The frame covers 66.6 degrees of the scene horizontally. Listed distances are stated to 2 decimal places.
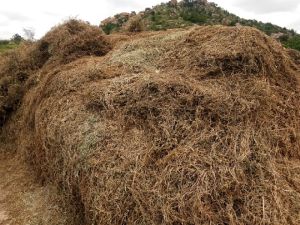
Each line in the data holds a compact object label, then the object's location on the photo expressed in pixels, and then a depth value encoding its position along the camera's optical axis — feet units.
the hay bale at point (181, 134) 6.21
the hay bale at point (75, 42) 13.80
